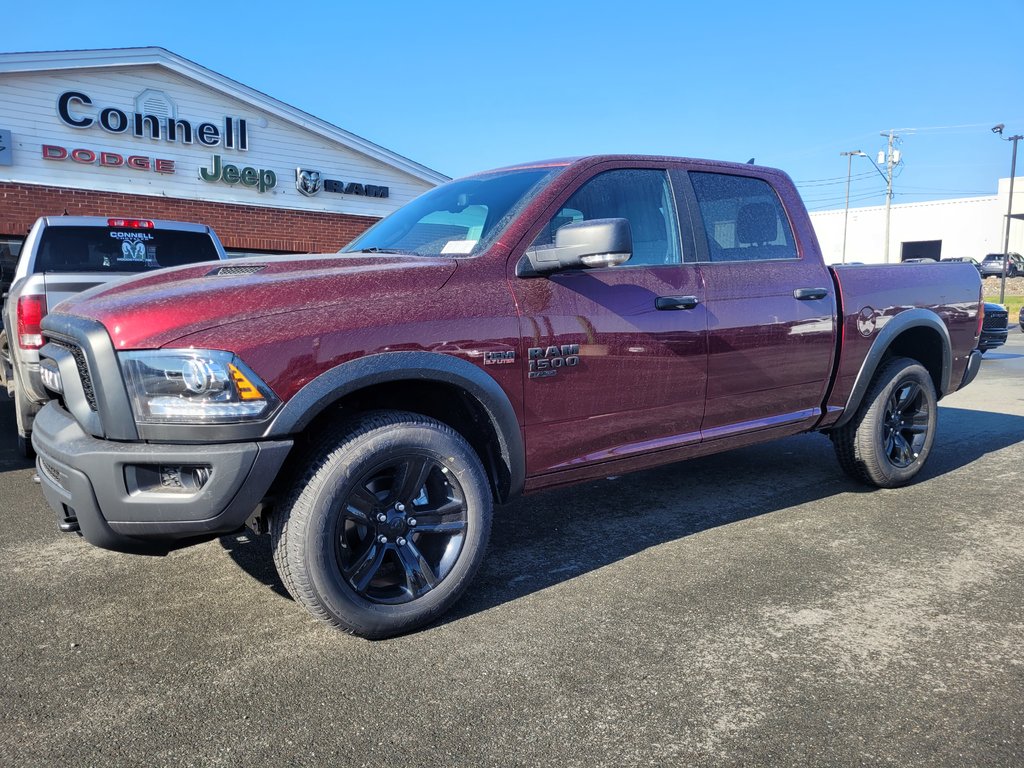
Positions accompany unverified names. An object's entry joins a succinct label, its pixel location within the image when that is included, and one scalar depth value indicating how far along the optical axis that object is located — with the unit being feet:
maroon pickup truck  8.34
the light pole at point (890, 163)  166.91
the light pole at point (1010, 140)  124.01
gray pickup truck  15.46
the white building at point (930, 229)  177.47
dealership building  39.60
